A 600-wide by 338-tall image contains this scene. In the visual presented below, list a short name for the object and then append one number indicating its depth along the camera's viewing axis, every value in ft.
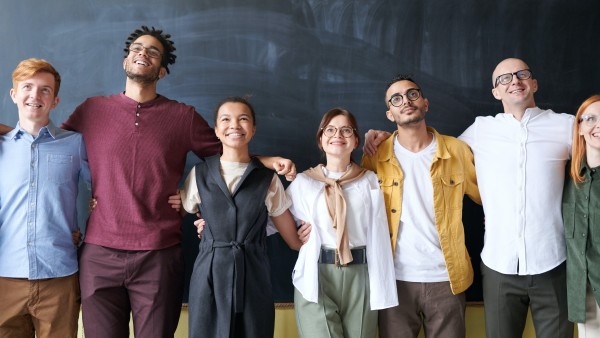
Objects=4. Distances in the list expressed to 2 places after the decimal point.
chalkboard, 9.64
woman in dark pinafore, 7.26
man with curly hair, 7.59
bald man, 7.66
